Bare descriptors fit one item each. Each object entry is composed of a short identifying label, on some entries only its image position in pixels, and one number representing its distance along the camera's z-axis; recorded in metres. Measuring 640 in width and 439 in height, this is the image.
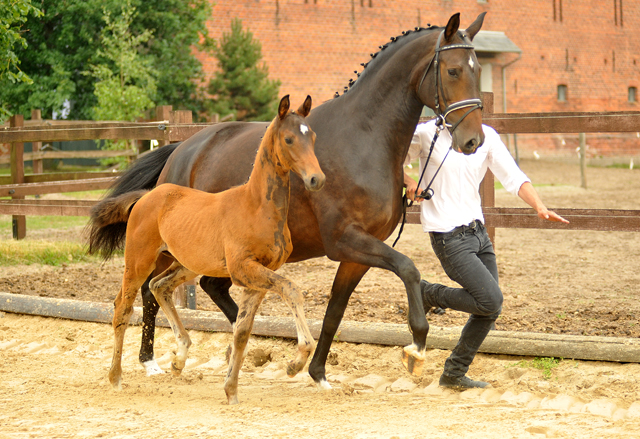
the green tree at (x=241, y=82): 46.41
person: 7.78
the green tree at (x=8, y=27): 15.11
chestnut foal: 6.89
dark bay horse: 7.29
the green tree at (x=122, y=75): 36.59
